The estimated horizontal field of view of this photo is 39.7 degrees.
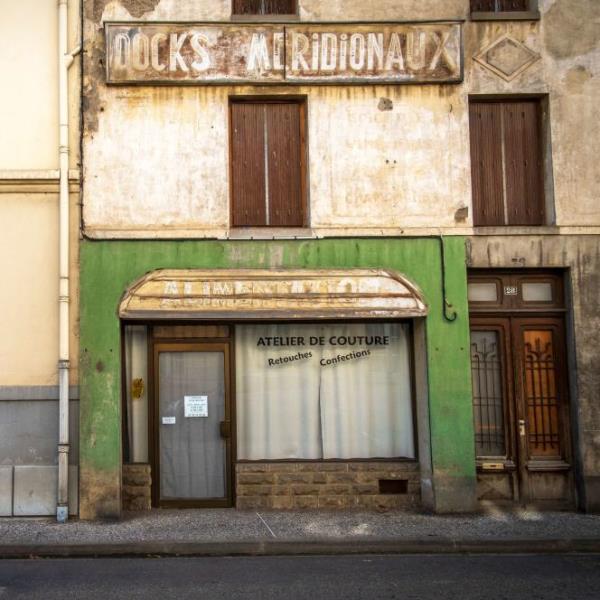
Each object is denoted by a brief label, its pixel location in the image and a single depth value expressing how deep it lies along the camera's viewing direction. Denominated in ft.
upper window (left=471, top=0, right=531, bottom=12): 39.29
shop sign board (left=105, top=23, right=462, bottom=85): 37.35
